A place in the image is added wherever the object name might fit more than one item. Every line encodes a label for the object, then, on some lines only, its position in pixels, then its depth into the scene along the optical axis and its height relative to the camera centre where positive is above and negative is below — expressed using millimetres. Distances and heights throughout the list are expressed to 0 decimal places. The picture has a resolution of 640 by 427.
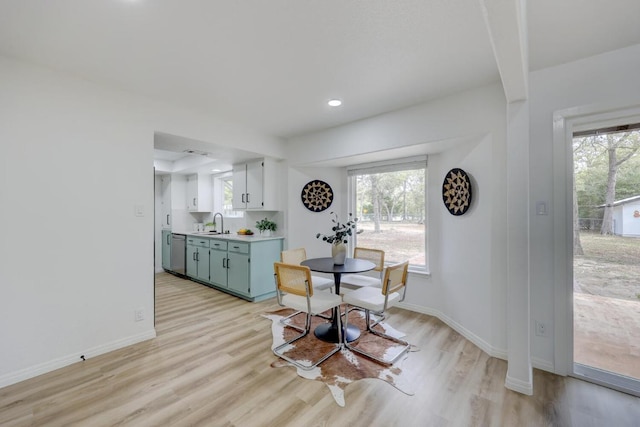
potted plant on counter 4539 -187
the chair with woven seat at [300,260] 3107 -555
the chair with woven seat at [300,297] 2346 -786
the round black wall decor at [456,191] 2885 +258
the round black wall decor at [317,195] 4473 +332
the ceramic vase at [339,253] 2891 -403
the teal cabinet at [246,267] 4008 -778
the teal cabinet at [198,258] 4820 -773
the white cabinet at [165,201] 6152 +347
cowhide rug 2119 -1275
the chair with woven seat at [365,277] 3234 -648
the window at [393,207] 3783 +116
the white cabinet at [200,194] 5957 +489
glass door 2062 -331
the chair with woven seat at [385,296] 2389 -776
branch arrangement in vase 2926 -223
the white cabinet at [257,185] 4430 +514
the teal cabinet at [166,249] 5842 -721
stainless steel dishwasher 5367 -733
